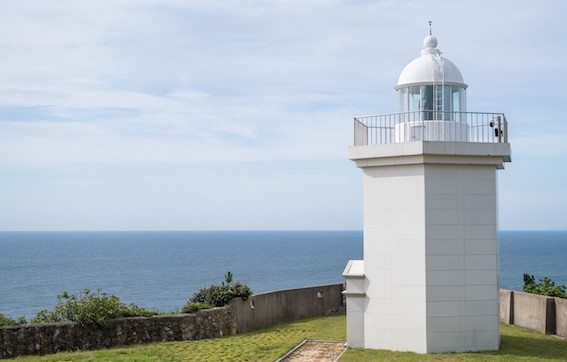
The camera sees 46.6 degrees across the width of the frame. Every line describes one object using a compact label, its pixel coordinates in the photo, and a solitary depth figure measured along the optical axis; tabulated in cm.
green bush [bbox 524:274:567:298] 1873
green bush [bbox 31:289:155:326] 1573
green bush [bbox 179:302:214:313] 1767
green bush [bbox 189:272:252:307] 1842
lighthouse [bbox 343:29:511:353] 1506
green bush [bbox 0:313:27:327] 1531
